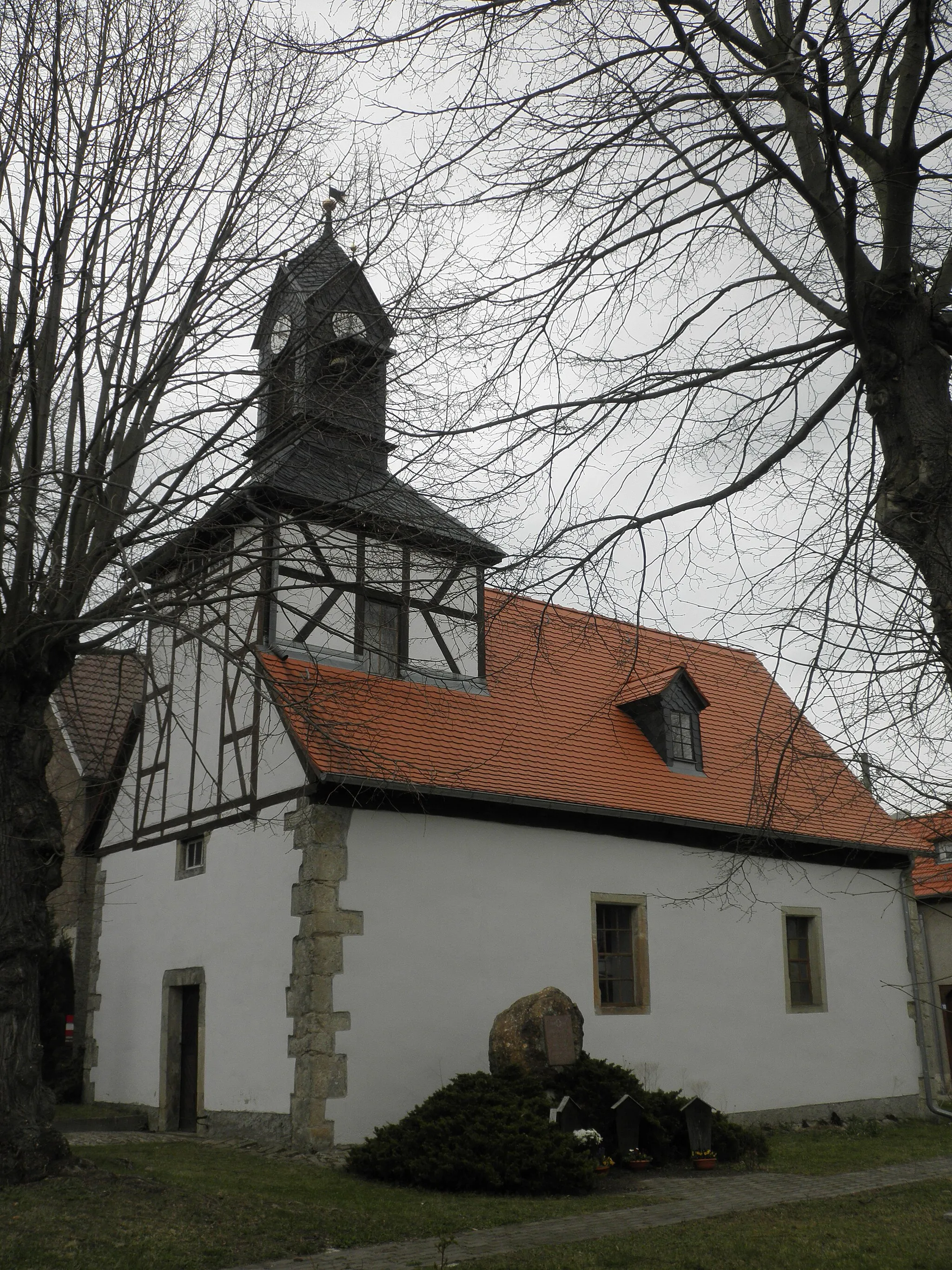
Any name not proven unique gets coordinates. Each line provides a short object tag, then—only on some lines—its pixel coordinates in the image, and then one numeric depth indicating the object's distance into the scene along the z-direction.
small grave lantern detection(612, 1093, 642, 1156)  10.92
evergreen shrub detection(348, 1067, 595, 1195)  9.59
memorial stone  11.09
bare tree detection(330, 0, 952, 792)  5.45
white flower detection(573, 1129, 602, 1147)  10.31
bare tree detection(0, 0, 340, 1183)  8.52
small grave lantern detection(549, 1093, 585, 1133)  10.56
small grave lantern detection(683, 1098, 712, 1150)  11.22
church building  9.62
